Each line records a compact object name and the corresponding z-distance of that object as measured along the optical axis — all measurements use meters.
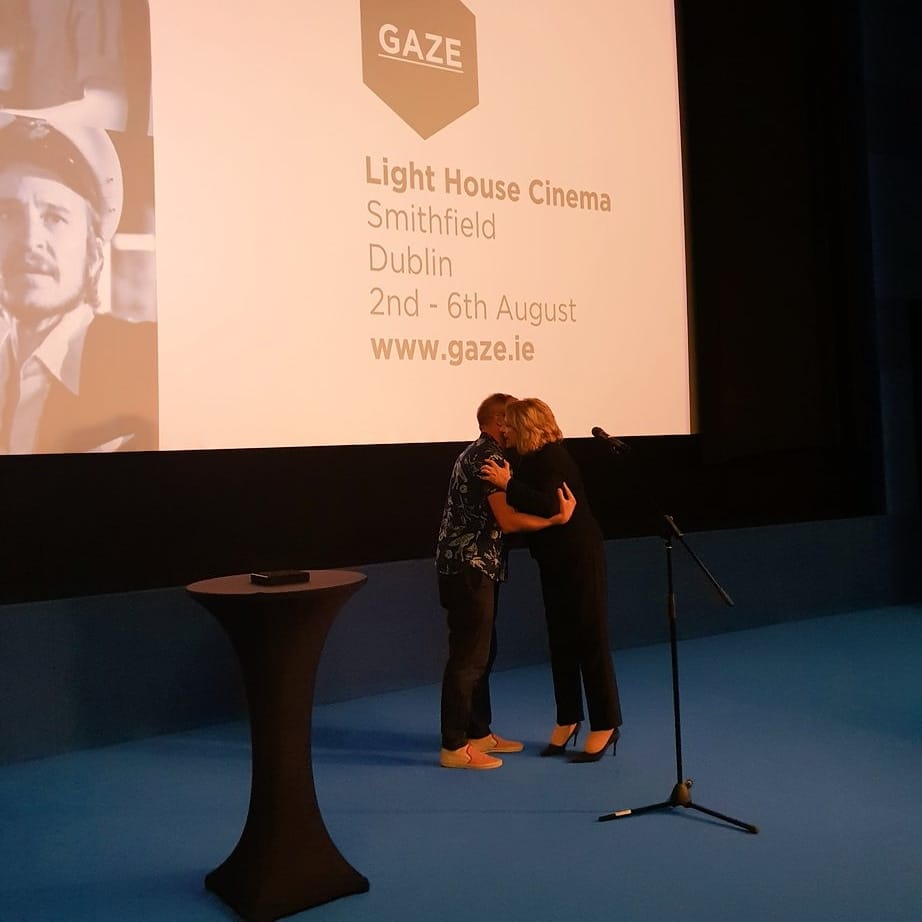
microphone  2.84
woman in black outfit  3.29
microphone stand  2.79
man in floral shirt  3.32
